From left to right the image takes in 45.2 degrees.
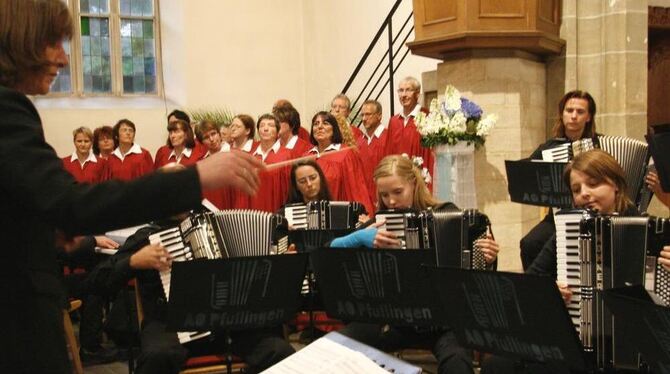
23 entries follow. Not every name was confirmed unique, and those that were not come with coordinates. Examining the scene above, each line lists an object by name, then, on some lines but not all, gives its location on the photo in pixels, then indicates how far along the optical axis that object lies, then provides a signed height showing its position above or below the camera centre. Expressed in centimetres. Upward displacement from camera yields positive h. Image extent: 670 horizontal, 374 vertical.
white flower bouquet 649 +12
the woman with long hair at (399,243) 358 -49
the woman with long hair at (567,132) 510 +1
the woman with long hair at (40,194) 138 -9
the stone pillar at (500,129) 691 +6
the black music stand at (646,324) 221 -54
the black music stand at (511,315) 274 -64
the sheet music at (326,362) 180 -51
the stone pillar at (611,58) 688 +65
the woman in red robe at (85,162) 894 -20
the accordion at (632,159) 440 -14
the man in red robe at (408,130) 739 +7
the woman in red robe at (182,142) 857 +0
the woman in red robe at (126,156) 907 -15
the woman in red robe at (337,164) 666 -21
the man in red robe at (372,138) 765 +0
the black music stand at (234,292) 343 -66
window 1209 +143
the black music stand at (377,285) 342 -64
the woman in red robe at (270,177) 715 -33
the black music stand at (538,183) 459 -28
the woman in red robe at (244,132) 764 +9
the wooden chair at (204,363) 404 -117
